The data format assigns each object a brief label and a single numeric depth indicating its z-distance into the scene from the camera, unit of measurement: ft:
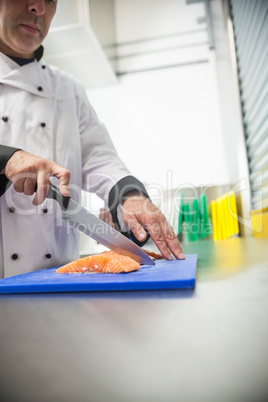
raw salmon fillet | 2.70
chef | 3.63
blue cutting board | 2.09
